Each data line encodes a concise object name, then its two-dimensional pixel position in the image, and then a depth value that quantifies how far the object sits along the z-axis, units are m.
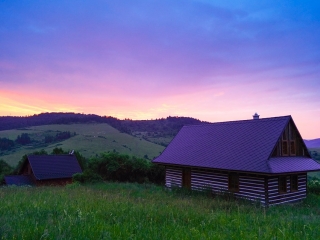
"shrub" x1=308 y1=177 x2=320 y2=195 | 26.08
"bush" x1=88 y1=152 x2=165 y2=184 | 31.59
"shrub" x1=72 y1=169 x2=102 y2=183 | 27.36
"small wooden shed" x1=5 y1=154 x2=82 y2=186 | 36.16
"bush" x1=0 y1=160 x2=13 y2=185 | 45.26
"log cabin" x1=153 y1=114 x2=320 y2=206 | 18.19
